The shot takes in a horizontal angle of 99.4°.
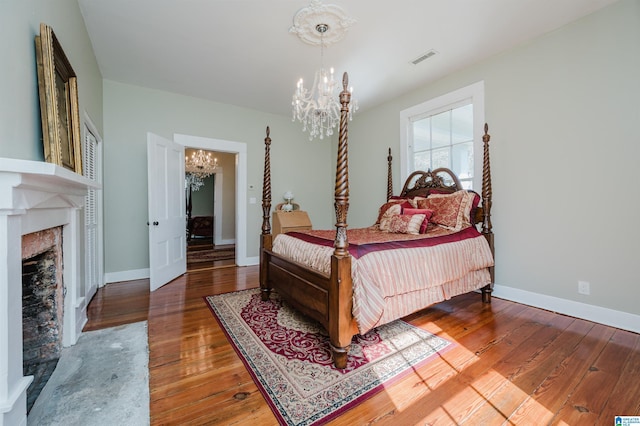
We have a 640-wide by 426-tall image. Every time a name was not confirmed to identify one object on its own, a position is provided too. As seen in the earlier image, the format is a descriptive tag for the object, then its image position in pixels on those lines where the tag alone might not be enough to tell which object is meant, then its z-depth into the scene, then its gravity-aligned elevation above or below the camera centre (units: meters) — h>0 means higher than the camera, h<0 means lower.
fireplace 1.06 -0.12
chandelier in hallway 6.87 +1.25
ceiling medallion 2.31 +1.73
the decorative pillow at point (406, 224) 2.95 -0.14
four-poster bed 1.76 -0.39
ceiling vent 3.03 +1.78
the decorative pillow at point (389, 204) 3.69 +0.10
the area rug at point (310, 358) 1.44 -1.00
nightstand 4.70 -0.17
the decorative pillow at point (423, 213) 2.97 -0.02
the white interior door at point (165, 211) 3.41 +0.02
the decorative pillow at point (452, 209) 2.95 +0.02
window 3.29 +1.05
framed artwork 1.50 +0.69
